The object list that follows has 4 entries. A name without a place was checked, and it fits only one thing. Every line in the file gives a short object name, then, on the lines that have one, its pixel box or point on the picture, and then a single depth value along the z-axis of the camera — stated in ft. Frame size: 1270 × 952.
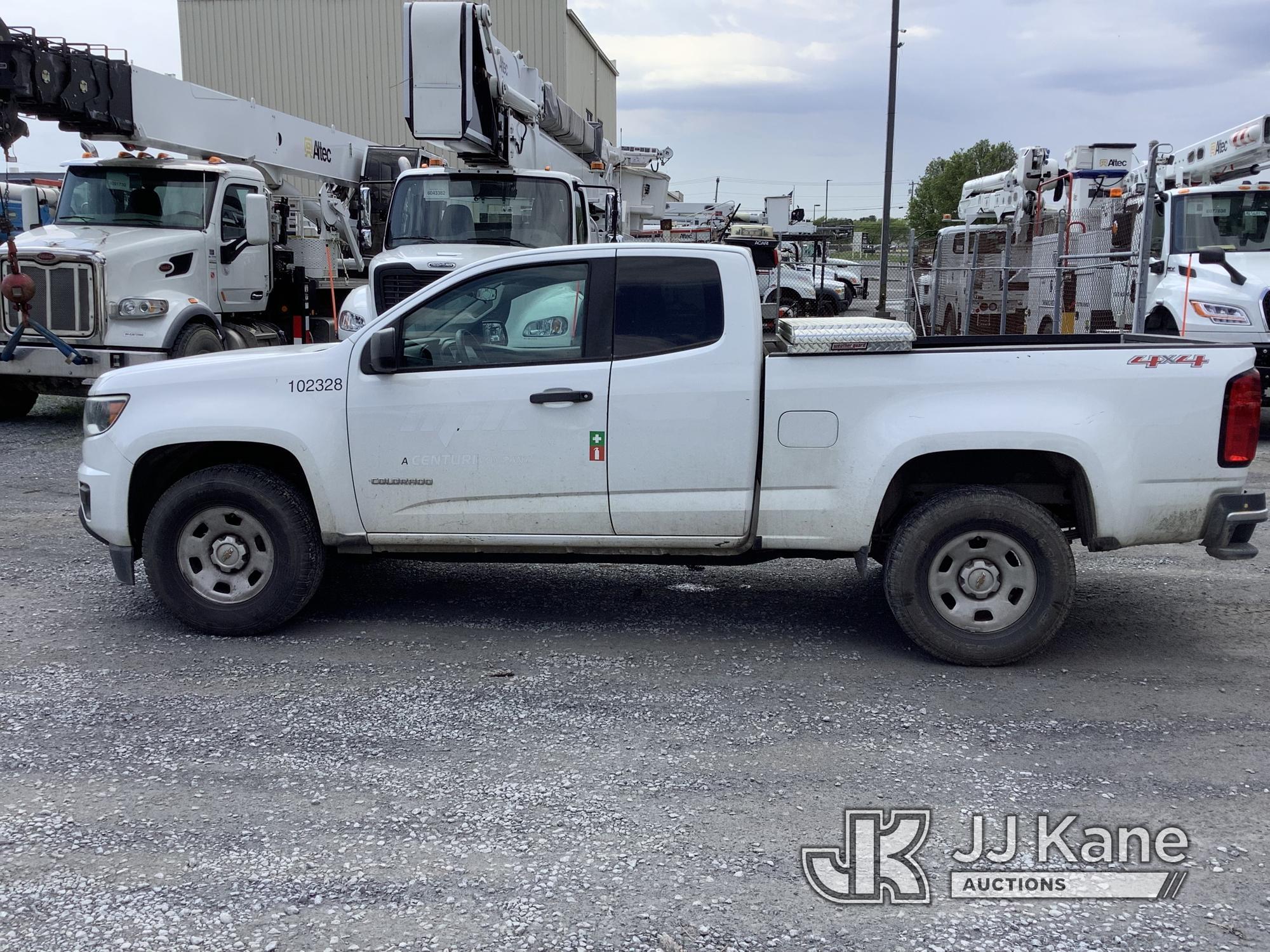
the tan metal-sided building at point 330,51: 113.60
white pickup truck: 17.15
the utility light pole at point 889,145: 76.74
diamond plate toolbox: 17.37
